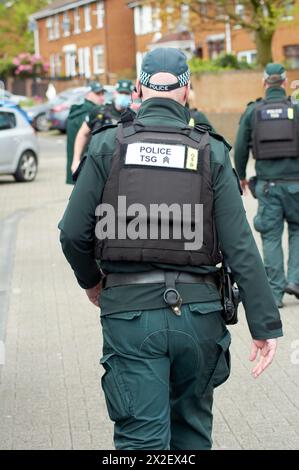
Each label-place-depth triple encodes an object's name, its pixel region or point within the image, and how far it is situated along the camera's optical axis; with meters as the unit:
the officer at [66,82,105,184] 11.41
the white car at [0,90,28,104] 44.17
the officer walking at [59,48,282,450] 3.98
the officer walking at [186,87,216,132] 9.51
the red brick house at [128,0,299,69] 28.67
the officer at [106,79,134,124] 10.70
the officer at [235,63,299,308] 8.51
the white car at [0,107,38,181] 21.25
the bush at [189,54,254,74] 29.03
